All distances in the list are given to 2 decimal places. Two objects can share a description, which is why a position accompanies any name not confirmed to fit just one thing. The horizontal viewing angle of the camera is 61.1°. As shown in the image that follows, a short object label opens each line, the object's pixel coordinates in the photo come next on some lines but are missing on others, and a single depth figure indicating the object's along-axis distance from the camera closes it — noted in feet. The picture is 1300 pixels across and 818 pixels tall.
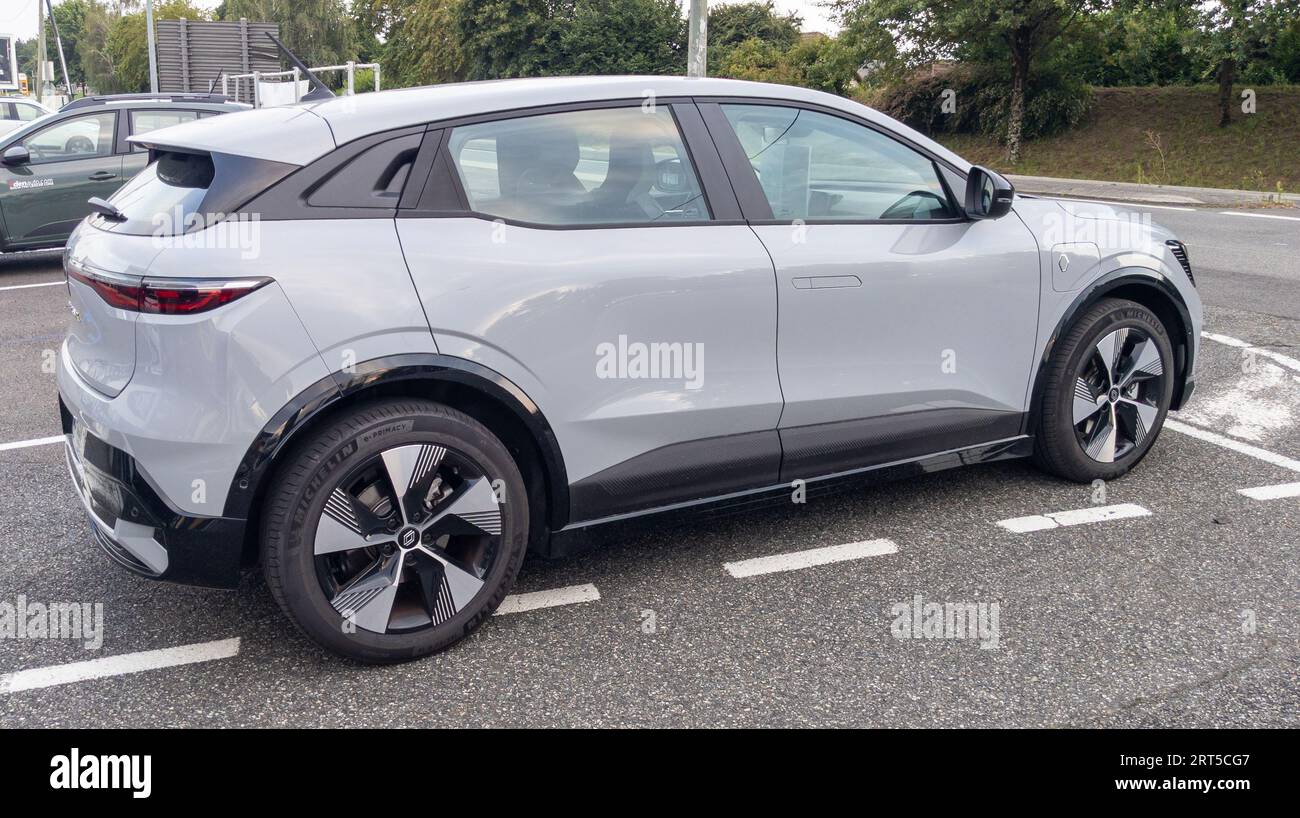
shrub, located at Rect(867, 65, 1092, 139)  88.63
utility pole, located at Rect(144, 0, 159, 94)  115.77
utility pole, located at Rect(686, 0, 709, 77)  57.72
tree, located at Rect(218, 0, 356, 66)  189.57
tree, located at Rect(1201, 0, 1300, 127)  67.36
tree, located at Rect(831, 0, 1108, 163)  78.54
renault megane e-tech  9.86
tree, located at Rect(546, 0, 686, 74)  153.48
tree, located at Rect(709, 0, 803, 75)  153.79
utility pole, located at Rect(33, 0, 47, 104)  183.44
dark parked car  33.45
